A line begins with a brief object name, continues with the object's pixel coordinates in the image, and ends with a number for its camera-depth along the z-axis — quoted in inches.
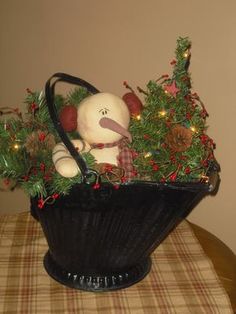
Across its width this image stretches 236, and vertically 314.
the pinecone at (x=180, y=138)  25.1
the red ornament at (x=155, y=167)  25.5
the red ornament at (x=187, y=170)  25.9
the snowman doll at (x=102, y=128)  26.0
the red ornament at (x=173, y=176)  25.6
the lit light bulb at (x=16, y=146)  25.5
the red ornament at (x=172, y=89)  27.7
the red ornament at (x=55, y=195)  24.0
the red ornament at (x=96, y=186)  23.3
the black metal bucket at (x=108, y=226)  24.5
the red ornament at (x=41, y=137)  25.8
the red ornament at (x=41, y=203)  24.2
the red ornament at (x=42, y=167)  24.7
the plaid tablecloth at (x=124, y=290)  26.6
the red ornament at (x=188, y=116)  27.0
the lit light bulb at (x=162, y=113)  26.3
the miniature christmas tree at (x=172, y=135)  25.9
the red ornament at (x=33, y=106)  26.3
